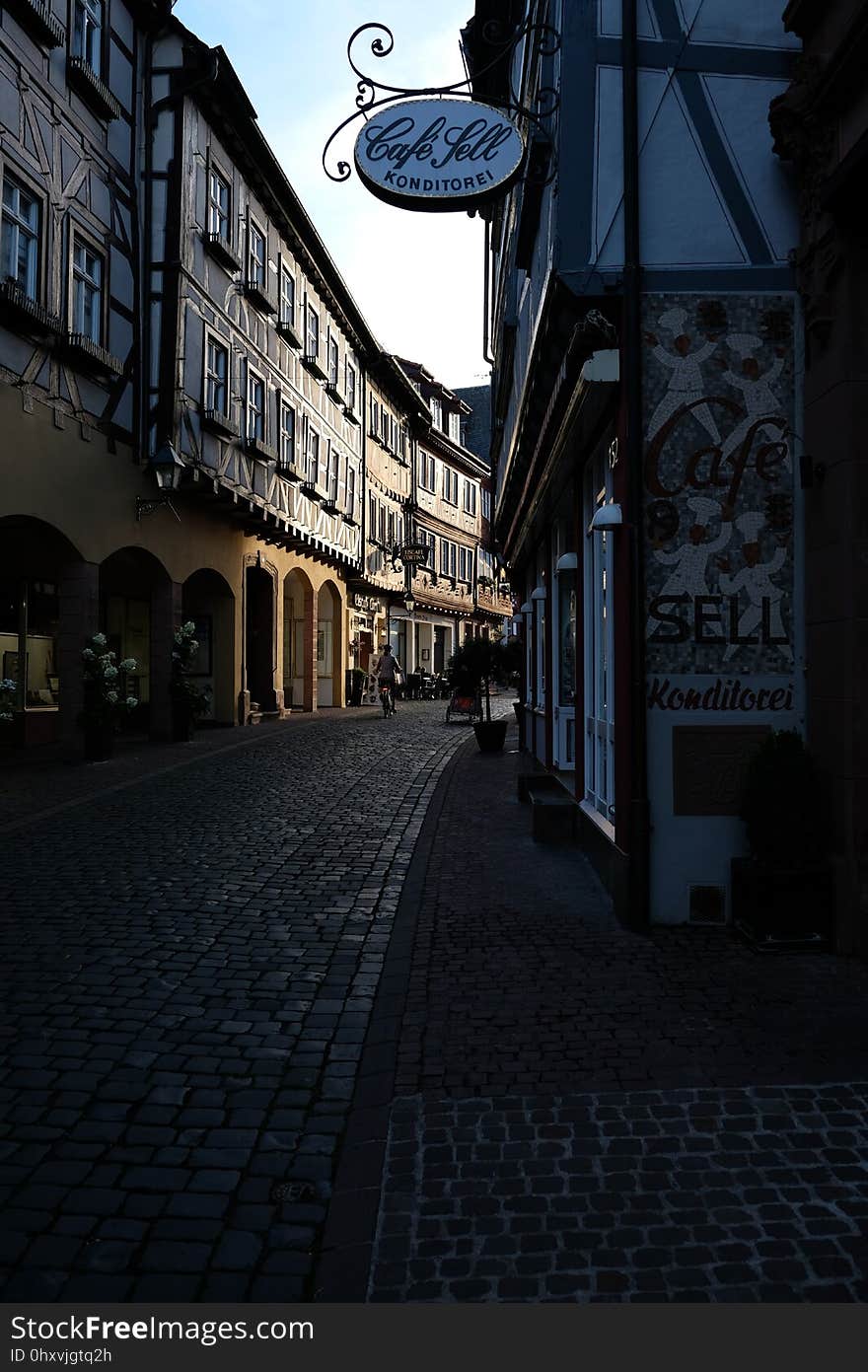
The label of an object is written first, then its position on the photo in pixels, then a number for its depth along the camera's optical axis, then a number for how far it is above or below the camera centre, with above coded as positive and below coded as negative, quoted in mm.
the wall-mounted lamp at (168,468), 15305 +3294
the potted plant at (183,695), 17094 -193
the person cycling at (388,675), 24547 +216
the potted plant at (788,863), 5266 -954
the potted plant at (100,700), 13914 -222
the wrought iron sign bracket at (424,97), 6551 +3745
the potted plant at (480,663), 17734 +361
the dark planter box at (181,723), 17219 -677
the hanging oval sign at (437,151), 6602 +3488
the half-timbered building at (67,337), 12391 +4559
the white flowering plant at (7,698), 11789 -196
